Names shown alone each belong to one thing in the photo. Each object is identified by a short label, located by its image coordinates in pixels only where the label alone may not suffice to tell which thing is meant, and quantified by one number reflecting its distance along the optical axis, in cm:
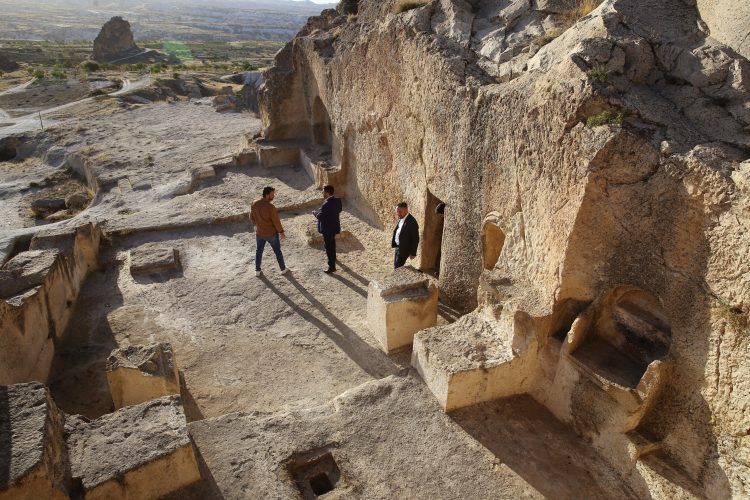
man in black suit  652
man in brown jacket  702
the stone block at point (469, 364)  434
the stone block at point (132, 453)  340
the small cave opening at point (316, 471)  392
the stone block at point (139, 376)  463
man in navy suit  714
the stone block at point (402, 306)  546
